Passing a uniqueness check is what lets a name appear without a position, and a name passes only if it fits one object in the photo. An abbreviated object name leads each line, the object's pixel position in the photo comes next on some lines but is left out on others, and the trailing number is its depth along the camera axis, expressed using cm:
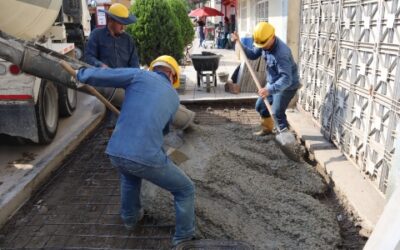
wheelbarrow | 820
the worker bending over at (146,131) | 288
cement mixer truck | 468
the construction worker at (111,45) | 487
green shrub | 876
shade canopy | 1969
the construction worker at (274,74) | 490
